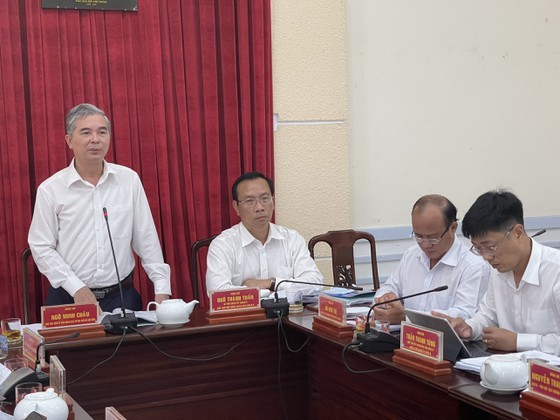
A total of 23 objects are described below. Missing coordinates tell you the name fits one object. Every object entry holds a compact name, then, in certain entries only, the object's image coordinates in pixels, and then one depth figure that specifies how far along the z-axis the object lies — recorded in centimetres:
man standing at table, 327
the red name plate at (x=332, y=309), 267
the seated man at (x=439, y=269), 284
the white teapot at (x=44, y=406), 169
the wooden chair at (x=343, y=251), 388
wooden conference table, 258
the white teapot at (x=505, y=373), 190
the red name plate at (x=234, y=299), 297
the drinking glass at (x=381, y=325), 256
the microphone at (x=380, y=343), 239
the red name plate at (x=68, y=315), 272
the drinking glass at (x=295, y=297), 319
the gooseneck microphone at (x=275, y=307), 299
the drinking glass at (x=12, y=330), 261
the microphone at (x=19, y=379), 193
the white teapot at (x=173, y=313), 287
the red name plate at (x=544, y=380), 176
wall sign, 368
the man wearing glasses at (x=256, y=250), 347
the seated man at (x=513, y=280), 233
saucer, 191
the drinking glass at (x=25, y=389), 180
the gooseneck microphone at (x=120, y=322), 275
